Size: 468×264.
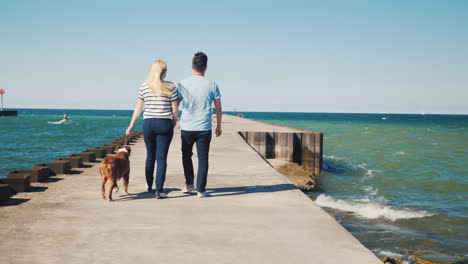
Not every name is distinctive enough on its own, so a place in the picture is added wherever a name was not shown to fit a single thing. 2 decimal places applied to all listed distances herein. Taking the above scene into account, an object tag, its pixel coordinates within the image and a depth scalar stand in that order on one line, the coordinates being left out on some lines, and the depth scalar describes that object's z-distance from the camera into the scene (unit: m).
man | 5.32
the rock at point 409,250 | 7.64
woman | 5.09
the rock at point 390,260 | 6.42
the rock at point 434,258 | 7.01
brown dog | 4.99
